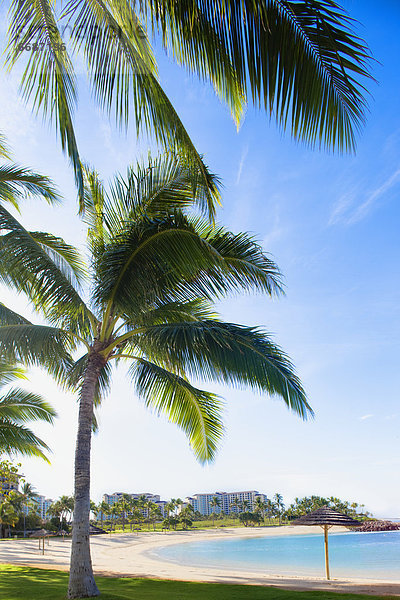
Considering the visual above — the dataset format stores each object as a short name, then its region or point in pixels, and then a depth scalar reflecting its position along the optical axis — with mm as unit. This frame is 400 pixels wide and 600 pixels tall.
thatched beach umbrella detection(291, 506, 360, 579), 13414
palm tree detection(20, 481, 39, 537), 65688
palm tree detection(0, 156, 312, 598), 7137
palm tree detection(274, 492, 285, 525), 100181
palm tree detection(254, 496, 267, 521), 96938
